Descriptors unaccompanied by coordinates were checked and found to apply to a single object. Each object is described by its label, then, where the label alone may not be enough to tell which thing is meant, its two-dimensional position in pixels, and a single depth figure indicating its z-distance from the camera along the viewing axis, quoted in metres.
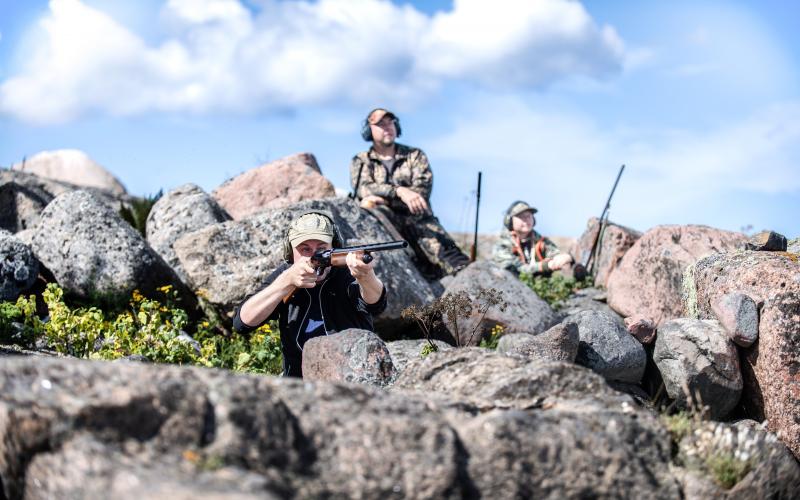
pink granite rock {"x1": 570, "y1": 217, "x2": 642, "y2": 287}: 13.95
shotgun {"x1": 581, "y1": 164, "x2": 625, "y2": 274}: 14.92
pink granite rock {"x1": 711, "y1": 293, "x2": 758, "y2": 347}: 8.36
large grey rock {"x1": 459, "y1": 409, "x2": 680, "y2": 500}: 4.14
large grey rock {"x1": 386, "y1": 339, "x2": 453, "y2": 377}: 9.60
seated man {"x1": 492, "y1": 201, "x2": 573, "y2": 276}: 13.62
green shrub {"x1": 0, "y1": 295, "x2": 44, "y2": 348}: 9.40
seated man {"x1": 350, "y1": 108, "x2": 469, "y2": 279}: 13.02
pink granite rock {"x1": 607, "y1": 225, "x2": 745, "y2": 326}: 11.50
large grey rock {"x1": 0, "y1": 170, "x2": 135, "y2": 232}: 14.34
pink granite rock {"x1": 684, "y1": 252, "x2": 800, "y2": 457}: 8.17
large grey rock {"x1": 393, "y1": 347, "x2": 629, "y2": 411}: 4.83
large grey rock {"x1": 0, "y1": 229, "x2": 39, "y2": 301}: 10.24
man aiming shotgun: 6.90
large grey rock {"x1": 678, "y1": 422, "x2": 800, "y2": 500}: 4.75
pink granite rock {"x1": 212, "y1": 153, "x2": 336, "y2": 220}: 13.77
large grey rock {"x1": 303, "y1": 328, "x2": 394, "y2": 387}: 6.76
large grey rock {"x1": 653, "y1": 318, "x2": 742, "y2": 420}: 8.56
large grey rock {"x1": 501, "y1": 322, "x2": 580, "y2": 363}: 9.09
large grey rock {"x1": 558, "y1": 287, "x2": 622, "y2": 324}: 12.74
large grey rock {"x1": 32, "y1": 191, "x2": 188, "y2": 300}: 10.67
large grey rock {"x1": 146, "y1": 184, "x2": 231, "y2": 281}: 12.30
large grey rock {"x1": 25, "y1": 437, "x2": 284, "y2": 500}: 3.30
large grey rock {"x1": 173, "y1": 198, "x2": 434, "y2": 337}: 10.75
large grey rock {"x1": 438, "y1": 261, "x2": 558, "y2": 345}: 10.75
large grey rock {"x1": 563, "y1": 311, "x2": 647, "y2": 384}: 9.45
